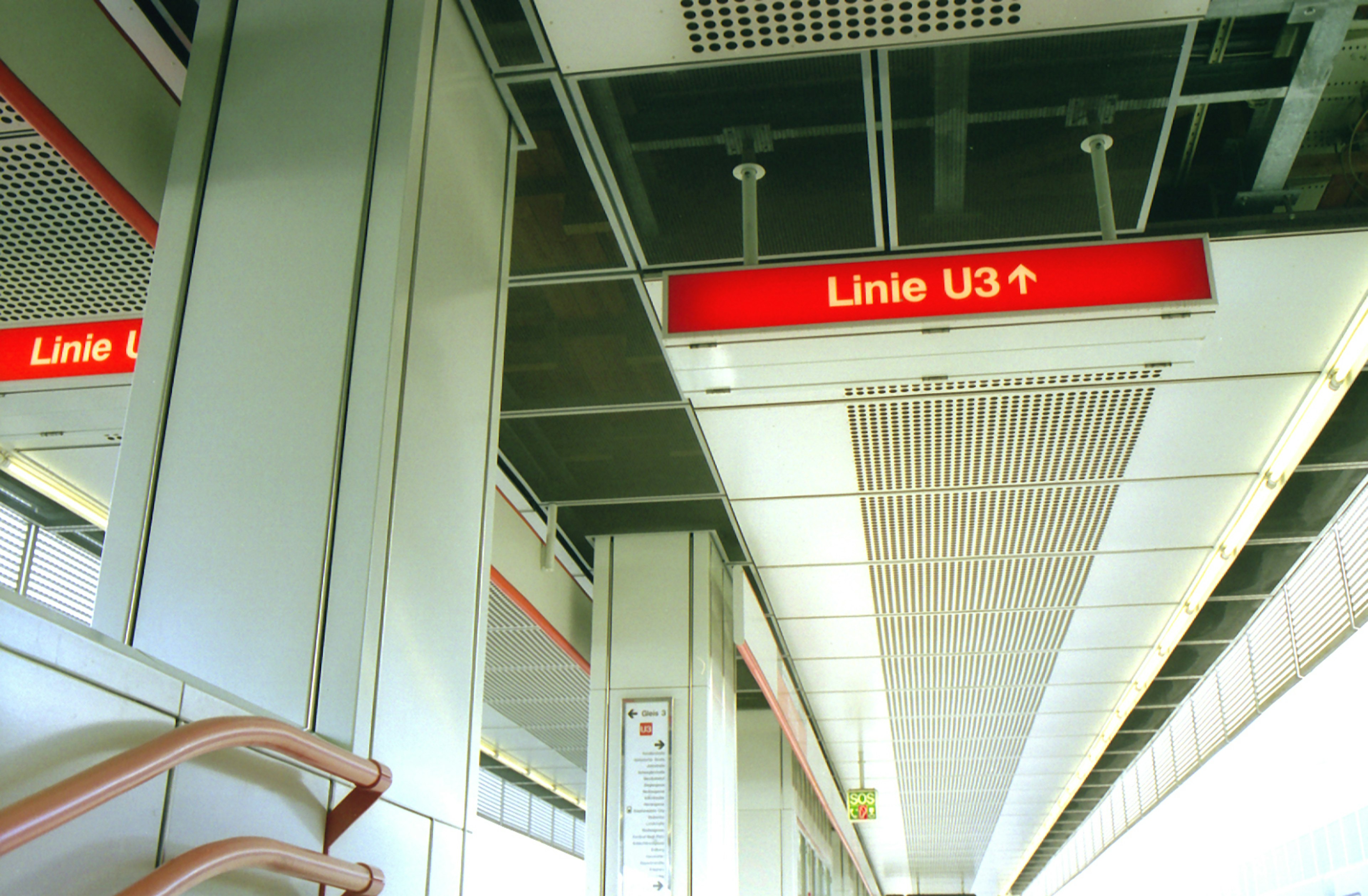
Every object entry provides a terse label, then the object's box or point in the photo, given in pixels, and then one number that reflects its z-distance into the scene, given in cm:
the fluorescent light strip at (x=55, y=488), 536
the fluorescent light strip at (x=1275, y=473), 494
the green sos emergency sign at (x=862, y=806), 1327
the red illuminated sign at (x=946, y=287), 318
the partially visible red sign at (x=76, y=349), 361
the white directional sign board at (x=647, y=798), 603
